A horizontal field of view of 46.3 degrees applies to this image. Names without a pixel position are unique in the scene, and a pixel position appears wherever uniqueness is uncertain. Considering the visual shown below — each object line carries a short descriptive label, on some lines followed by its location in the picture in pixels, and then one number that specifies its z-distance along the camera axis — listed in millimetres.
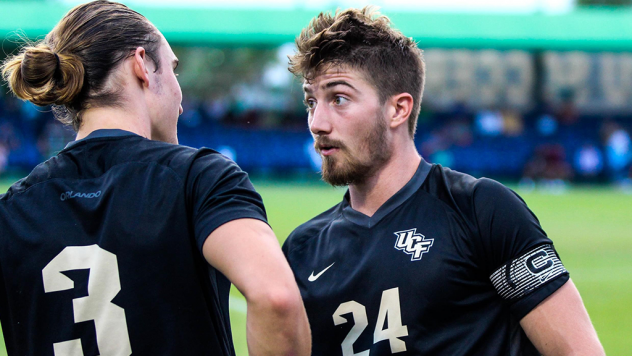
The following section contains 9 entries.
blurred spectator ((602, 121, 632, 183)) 27766
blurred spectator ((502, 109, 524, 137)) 29109
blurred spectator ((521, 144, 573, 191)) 27422
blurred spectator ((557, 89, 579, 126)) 29594
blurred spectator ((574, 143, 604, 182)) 27953
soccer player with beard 2516
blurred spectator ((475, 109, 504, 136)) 28952
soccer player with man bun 2045
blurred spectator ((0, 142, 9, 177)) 24094
